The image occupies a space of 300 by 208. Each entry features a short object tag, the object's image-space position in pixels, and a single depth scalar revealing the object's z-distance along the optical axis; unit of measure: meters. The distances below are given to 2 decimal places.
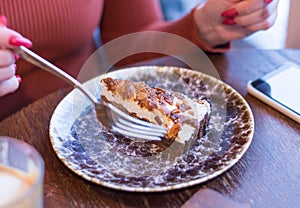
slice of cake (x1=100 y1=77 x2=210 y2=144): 0.78
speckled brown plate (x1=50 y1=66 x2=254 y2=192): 0.70
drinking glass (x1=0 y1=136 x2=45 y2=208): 0.53
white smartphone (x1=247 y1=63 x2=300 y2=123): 0.85
